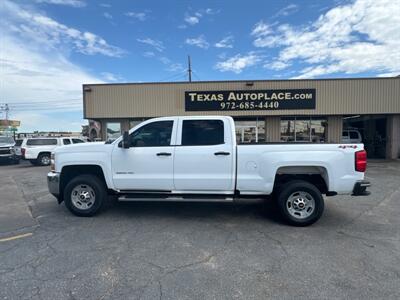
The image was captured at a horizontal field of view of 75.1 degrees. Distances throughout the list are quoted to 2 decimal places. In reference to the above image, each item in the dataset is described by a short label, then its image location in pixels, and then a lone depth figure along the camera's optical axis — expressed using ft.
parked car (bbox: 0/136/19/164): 55.62
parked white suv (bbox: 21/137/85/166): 52.70
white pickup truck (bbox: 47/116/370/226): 15.64
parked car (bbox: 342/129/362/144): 57.11
